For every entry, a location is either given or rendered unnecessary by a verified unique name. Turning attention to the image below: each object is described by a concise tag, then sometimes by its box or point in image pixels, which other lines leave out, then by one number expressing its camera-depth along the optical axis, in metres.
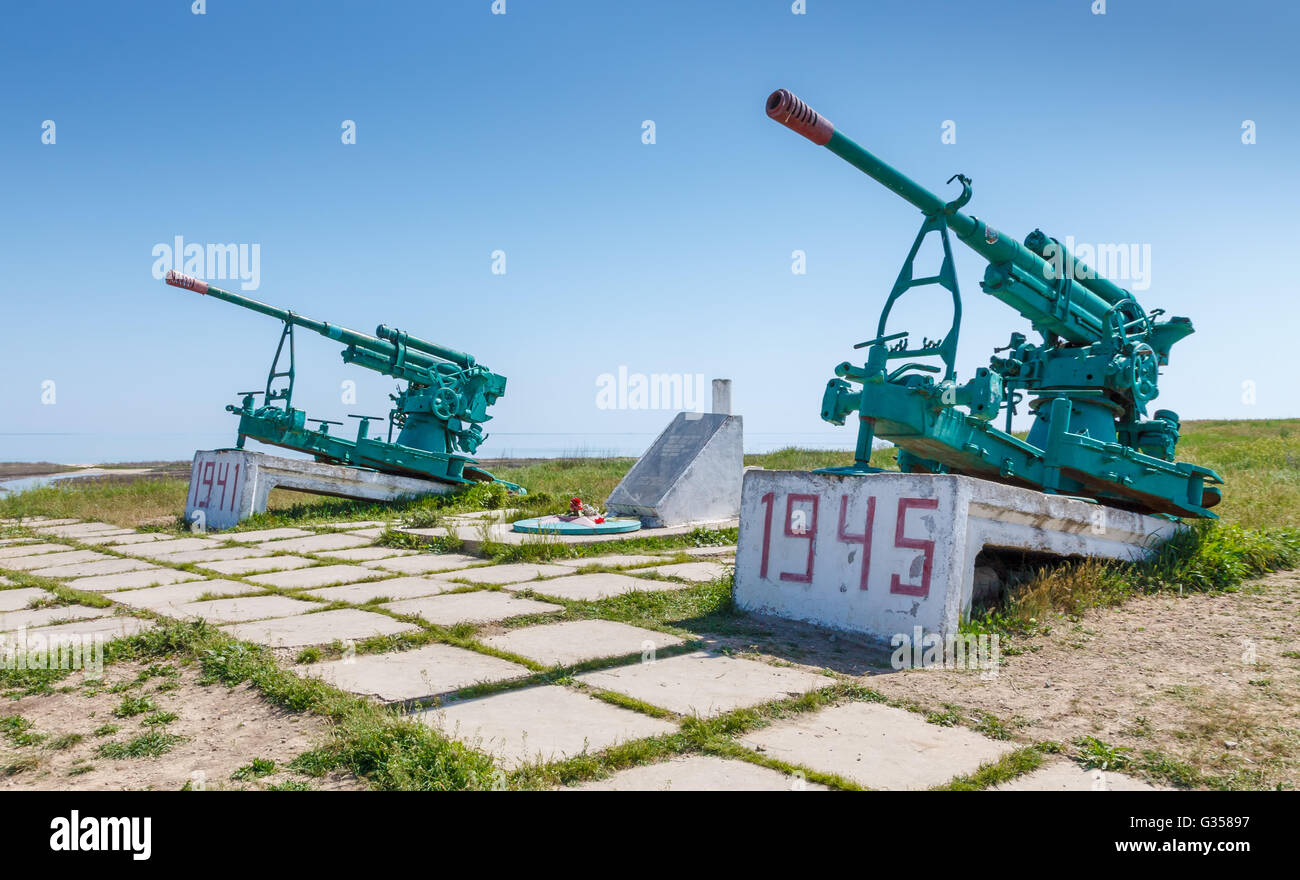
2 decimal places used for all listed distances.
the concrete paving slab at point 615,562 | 7.90
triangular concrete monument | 10.23
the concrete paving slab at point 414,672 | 4.01
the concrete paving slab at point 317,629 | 5.04
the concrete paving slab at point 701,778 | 2.87
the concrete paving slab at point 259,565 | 7.94
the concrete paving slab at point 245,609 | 5.81
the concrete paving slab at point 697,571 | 7.18
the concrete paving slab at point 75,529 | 11.48
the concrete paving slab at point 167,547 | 9.31
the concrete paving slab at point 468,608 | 5.61
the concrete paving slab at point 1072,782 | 2.96
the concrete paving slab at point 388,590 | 6.43
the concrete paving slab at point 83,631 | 5.15
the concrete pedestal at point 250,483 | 11.97
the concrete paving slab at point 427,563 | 7.81
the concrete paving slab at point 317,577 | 7.15
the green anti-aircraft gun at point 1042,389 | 5.62
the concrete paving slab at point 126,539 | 10.20
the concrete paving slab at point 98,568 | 7.93
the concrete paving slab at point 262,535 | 10.33
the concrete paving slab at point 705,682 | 3.84
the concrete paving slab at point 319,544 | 9.35
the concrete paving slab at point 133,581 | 7.12
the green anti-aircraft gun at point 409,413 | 13.02
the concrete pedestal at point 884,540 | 4.93
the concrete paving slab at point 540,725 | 3.18
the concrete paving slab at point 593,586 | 6.42
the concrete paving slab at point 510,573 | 7.18
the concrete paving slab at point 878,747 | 3.05
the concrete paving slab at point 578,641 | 4.69
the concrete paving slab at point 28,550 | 9.55
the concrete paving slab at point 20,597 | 6.49
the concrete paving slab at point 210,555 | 8.67
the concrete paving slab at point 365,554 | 8.54
